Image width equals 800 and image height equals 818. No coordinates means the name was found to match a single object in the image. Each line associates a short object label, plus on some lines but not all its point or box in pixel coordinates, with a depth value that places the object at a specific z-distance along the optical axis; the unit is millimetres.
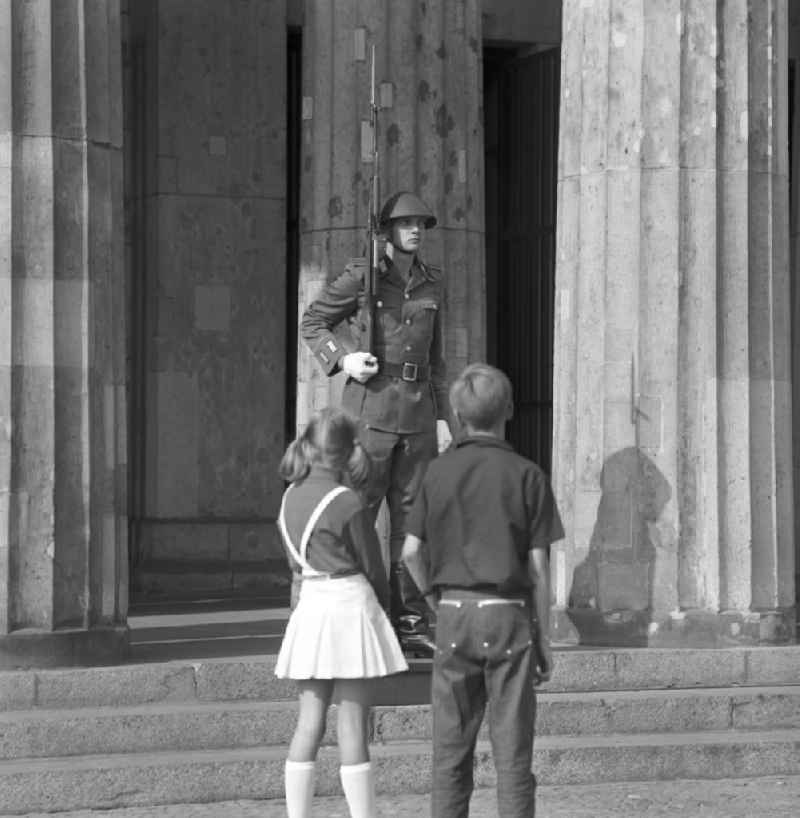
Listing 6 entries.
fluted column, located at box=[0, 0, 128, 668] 10359
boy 7152
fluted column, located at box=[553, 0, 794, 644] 11867
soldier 10375
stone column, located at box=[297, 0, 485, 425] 13570
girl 7387
